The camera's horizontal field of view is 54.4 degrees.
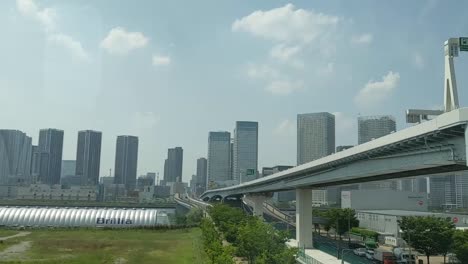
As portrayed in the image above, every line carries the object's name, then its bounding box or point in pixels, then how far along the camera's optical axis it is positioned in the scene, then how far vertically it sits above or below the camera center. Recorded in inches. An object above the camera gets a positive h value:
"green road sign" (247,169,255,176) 6290.4 +266.3
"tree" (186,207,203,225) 4266.7 -258.3
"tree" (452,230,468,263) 1996.8 -215.4
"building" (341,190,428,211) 4943.4 -60.6
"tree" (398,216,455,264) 2086.6 -178.5
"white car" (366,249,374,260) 2330.8 -311.9
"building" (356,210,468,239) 3322.8 -207.3
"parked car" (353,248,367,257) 2485.7 -319.6
